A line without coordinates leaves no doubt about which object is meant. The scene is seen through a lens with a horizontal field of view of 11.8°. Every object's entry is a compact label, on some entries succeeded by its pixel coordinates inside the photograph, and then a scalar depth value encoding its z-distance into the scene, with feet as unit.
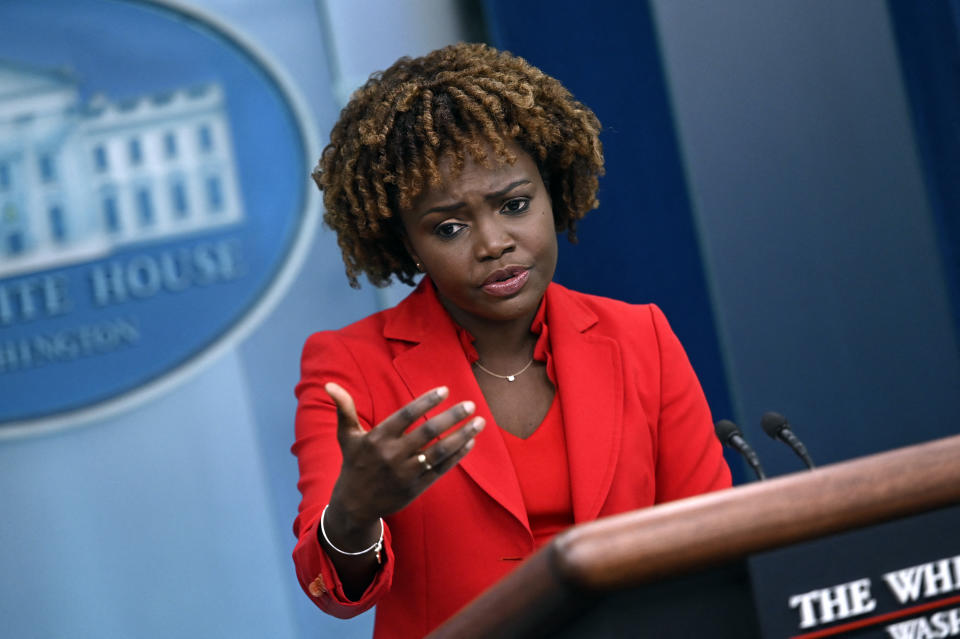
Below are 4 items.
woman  13.14
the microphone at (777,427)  13.43
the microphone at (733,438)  13.38
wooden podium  11.74
